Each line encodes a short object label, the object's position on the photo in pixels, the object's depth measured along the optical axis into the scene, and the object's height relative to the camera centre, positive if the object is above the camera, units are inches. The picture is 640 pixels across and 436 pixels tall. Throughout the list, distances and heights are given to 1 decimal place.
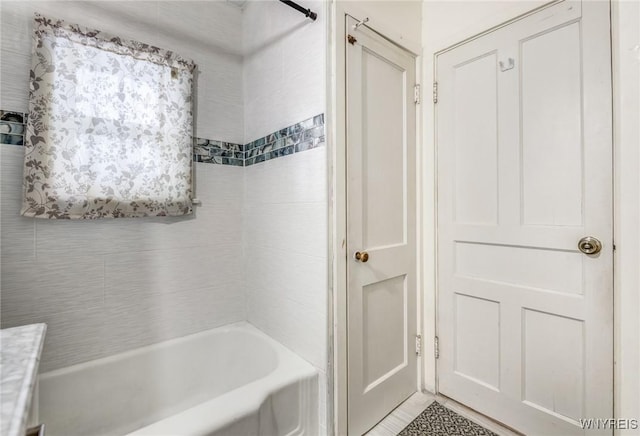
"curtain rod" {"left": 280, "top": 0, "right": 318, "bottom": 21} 50.4 +35.7
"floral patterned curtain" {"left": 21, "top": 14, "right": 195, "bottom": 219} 48.8 +16.5
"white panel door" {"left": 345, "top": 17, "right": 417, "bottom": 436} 53.8 -2.7
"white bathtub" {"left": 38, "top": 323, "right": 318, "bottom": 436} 42.8 -31.2
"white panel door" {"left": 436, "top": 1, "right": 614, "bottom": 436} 45.8 -1.4
